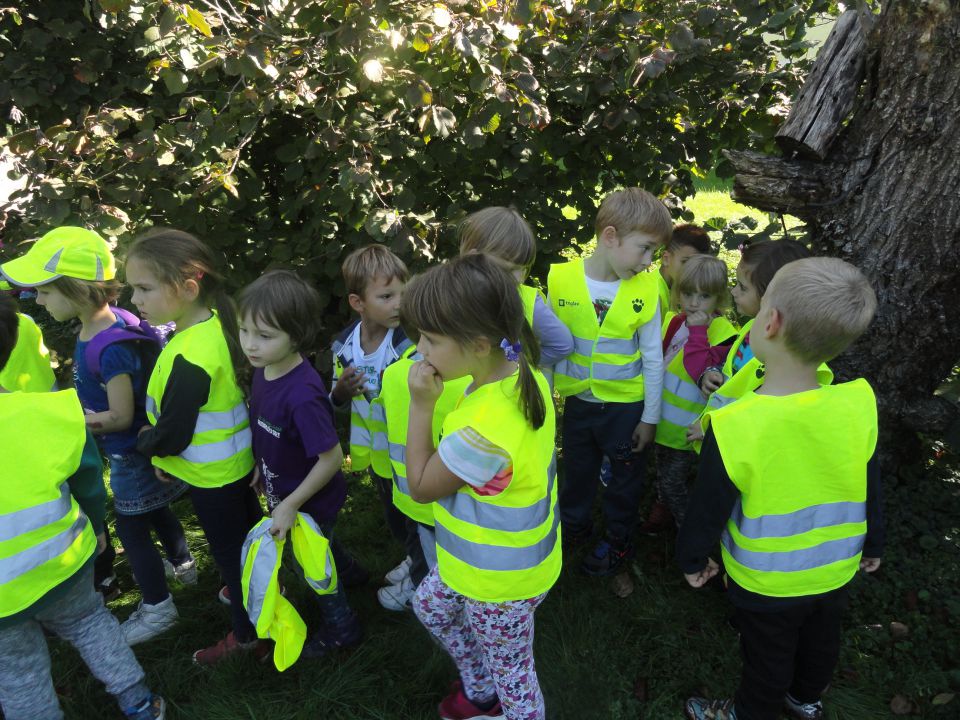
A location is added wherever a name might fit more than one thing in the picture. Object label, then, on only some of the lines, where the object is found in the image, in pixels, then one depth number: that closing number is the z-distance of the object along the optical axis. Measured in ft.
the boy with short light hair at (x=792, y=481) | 6.11
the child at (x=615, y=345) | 8.79
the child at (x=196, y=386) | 7.71
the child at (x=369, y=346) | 8.43
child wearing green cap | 8.20
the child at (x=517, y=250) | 8.29
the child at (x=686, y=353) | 9.23
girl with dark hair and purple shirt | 7.47
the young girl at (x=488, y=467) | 5.77
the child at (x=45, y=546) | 6.32
